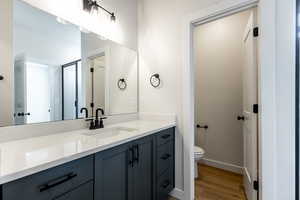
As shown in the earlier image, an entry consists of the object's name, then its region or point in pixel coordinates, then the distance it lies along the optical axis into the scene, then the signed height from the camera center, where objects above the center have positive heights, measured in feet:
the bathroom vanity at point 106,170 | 2.42 -1.36
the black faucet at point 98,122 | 5.50 -0.77
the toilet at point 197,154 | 7.66 -2.55
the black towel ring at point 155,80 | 7.02 +0.80
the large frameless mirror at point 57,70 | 4.10 +0.90
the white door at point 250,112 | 5.26 -0.46
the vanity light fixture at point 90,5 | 5.40 +3.12
